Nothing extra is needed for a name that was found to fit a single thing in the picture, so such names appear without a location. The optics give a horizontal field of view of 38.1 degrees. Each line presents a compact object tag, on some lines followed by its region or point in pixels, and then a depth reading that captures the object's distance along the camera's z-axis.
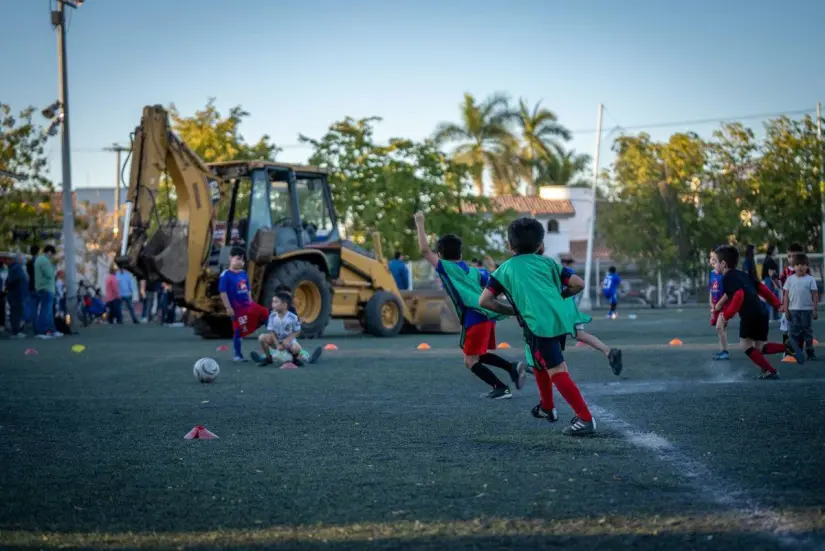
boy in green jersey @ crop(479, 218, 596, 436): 8.10
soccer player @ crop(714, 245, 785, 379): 12.90
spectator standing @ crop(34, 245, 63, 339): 25.36
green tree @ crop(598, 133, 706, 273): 57.06
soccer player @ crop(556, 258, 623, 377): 8.69
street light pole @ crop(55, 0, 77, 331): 30.00
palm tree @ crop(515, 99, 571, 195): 72.38
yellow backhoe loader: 21.81
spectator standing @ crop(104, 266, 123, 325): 37.72
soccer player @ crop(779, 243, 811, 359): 14.21
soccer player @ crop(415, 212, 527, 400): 10.98
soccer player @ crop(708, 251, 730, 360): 14.81
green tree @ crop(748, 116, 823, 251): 54.94
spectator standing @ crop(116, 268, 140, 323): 36.94
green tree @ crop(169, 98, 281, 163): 49.09
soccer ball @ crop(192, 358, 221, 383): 13.08
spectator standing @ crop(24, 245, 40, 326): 26.70
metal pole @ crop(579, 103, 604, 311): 46.50
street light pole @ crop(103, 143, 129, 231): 63.15
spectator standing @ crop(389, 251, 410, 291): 30.77
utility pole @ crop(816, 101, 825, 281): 53.62
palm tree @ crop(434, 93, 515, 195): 67.38
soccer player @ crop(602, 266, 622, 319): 36.74
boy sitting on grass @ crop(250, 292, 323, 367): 15.69
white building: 81.88
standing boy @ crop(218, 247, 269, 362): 16.52
